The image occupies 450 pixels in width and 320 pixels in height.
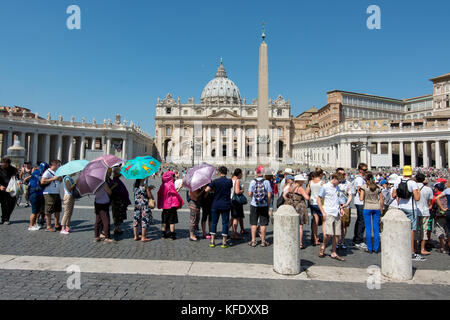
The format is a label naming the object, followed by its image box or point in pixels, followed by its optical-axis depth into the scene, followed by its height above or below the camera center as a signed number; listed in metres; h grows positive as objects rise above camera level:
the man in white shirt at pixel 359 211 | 5.62 -0.71
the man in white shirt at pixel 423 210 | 5.08 -0.62
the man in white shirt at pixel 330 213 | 4.80 -0.64
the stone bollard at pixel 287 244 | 3.96 -0.99
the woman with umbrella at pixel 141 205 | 5.66 -0.61
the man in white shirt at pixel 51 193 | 6.19 -0.40
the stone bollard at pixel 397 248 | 3.86 -1.02
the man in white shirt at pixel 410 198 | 4.96 -0.41
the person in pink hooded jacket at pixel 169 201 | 5.78 -0.54
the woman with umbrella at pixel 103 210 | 5.50 -0.69
